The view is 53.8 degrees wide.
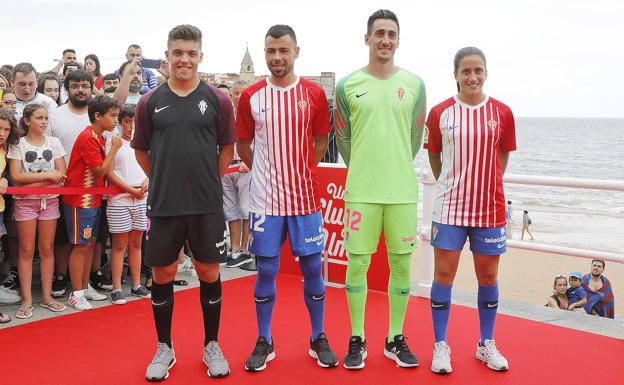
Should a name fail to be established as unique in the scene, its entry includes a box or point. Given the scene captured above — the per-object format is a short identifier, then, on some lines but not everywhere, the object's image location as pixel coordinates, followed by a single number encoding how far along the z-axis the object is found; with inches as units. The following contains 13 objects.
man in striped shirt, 133.2
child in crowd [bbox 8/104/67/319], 169.6
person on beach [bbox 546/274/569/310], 278.4
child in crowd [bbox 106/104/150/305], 185.2
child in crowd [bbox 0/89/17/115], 183.9
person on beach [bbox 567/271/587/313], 274.4
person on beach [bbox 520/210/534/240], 739.2
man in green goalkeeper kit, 134.0
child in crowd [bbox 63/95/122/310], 177.9
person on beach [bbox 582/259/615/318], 272.0
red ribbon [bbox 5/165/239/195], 166.4
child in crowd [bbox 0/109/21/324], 163.5
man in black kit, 124.4
